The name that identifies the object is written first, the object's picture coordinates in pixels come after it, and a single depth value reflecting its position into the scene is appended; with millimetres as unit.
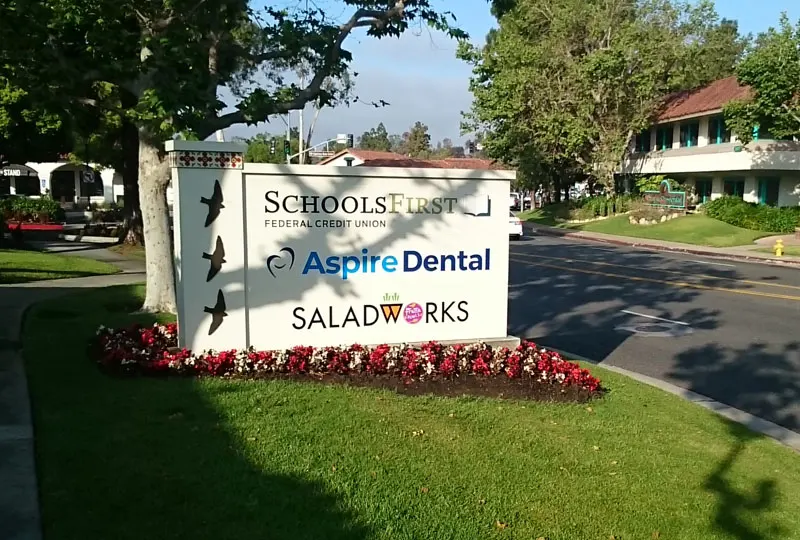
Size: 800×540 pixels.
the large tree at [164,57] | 9609
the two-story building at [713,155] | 37156
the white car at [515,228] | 32688
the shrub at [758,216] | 33375
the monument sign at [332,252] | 6922
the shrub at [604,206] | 44750
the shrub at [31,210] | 34062
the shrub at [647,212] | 38750
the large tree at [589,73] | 41469
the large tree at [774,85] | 31656
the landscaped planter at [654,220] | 38544
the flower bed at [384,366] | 6695
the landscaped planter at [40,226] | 29484
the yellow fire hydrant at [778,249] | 25734
